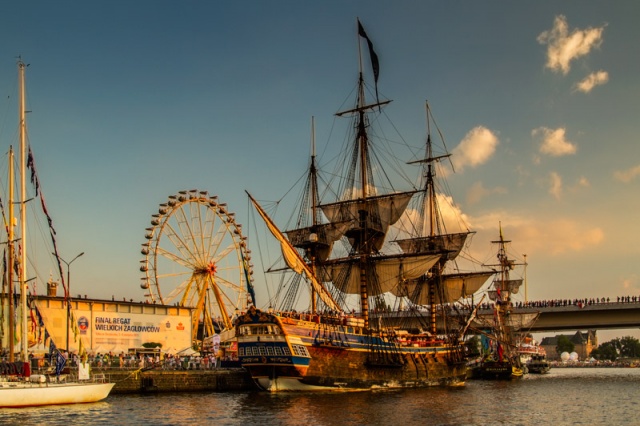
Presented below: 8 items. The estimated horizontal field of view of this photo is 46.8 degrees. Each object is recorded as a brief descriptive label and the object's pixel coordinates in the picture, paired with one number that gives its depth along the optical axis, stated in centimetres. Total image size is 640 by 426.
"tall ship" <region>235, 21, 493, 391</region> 6044
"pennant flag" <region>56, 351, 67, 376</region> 4809
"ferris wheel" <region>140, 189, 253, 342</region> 7888
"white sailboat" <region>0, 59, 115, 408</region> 4544
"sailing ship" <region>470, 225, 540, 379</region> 9819
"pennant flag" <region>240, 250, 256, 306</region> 6332
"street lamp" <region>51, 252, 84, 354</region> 5398
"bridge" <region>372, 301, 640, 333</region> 9744
